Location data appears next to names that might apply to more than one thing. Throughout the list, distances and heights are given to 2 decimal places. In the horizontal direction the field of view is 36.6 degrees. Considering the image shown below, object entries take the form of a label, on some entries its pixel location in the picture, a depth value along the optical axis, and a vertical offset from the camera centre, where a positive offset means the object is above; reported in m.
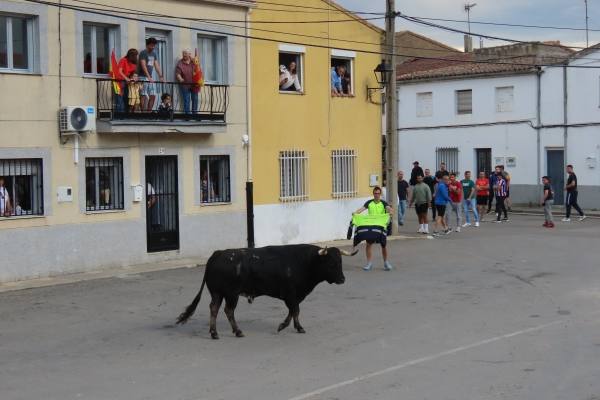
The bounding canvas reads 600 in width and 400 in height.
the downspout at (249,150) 21.58 +0.40
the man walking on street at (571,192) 29.61 -0.94
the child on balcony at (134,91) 18.59 +1.58
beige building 17.22 +0.53
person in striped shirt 29.20 -0.93
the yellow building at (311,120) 22.12 +1.19
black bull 11.37 -1.35
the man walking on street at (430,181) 30.22 -0.54
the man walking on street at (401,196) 27.48 -0.93
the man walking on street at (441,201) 25.36 -1.01
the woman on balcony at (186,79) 19.80 +1.94
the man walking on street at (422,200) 25.58 -0.99
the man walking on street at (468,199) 28.12 -1.07
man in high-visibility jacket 17.80 -1.29
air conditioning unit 17.56 +0.96
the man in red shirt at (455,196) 26.50 -0.92
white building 35.34 +2.05
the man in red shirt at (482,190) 29.53 -0.84
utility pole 24.64 +1.23
